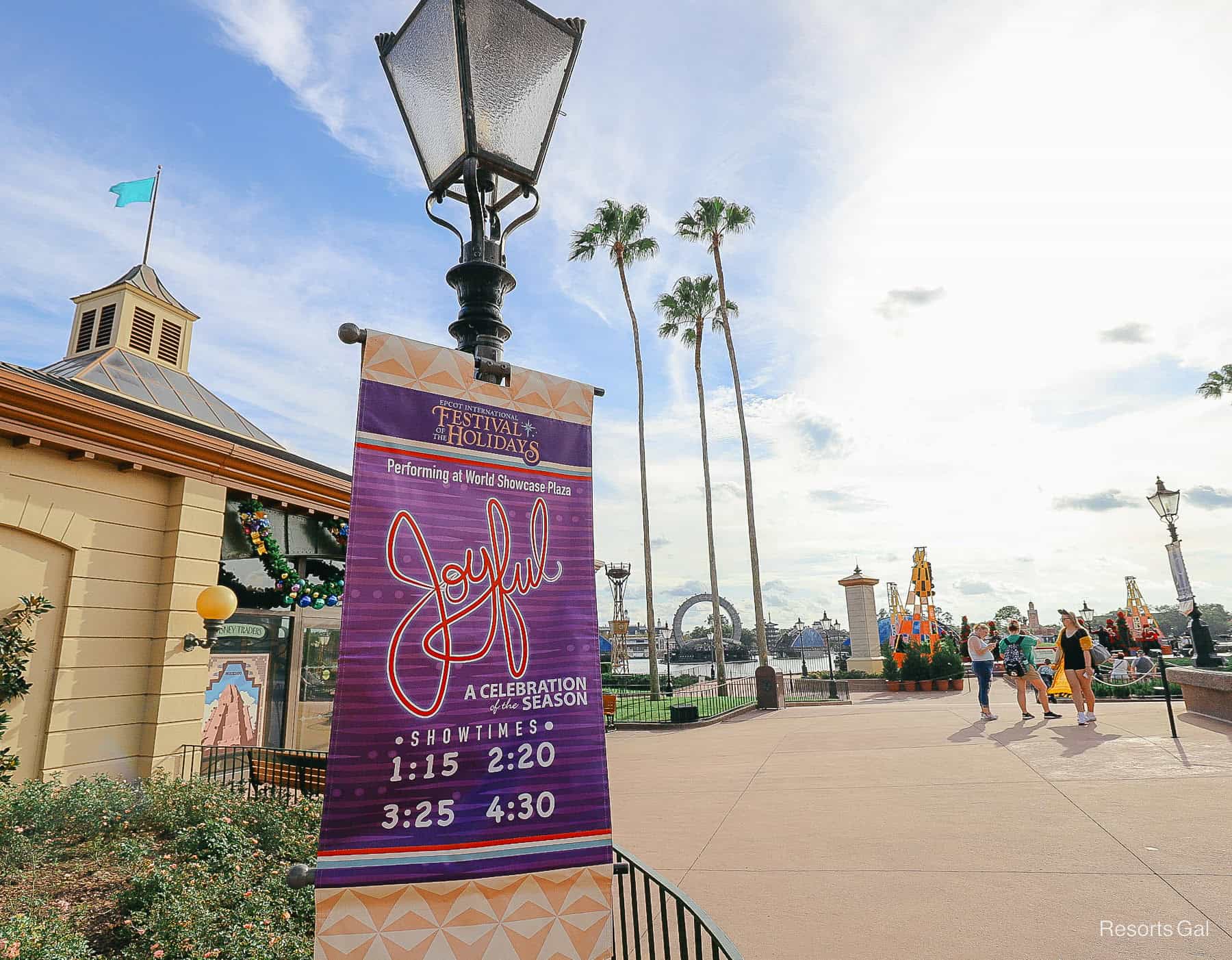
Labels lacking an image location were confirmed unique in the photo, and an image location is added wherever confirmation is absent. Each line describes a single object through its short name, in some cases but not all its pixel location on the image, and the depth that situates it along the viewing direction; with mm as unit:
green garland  10359
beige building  7836
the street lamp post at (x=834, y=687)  21312
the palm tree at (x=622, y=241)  30594
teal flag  15156
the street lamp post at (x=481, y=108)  2953
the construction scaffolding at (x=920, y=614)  25641
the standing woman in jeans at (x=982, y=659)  12891
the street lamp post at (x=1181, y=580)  15305
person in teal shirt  12055
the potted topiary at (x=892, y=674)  23766
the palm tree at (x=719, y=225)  30347
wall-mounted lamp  9062
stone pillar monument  27703
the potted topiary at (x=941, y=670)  23016
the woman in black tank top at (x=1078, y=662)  11125
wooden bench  8156
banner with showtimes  2219
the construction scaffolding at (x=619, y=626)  36156
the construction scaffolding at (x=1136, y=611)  31469
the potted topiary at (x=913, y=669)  23391
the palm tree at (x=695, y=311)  32156
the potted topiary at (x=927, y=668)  23094
